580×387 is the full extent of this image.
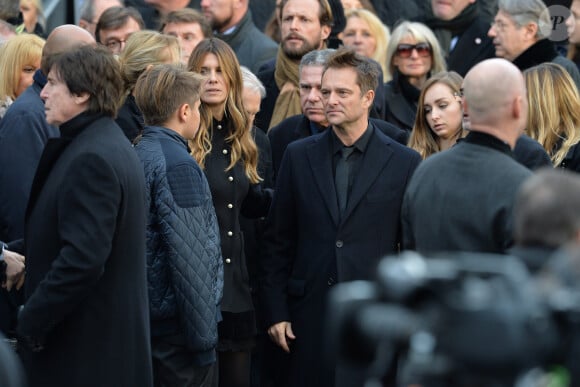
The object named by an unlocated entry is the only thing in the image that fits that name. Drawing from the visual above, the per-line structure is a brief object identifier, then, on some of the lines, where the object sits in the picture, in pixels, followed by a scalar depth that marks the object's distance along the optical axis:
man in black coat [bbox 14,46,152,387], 11.42
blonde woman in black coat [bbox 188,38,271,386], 14.94
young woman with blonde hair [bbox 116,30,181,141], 15.35
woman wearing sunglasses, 19.55
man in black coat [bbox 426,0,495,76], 21.28
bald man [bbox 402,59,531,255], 10.97
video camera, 6.46
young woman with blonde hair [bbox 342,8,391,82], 21.92
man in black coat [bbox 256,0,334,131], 18.36
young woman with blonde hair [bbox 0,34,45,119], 16.05
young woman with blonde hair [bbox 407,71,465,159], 16.52
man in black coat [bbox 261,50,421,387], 14.11
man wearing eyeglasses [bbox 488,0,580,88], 19.23
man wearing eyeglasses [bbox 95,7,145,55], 18.77
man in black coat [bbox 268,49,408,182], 16.47
